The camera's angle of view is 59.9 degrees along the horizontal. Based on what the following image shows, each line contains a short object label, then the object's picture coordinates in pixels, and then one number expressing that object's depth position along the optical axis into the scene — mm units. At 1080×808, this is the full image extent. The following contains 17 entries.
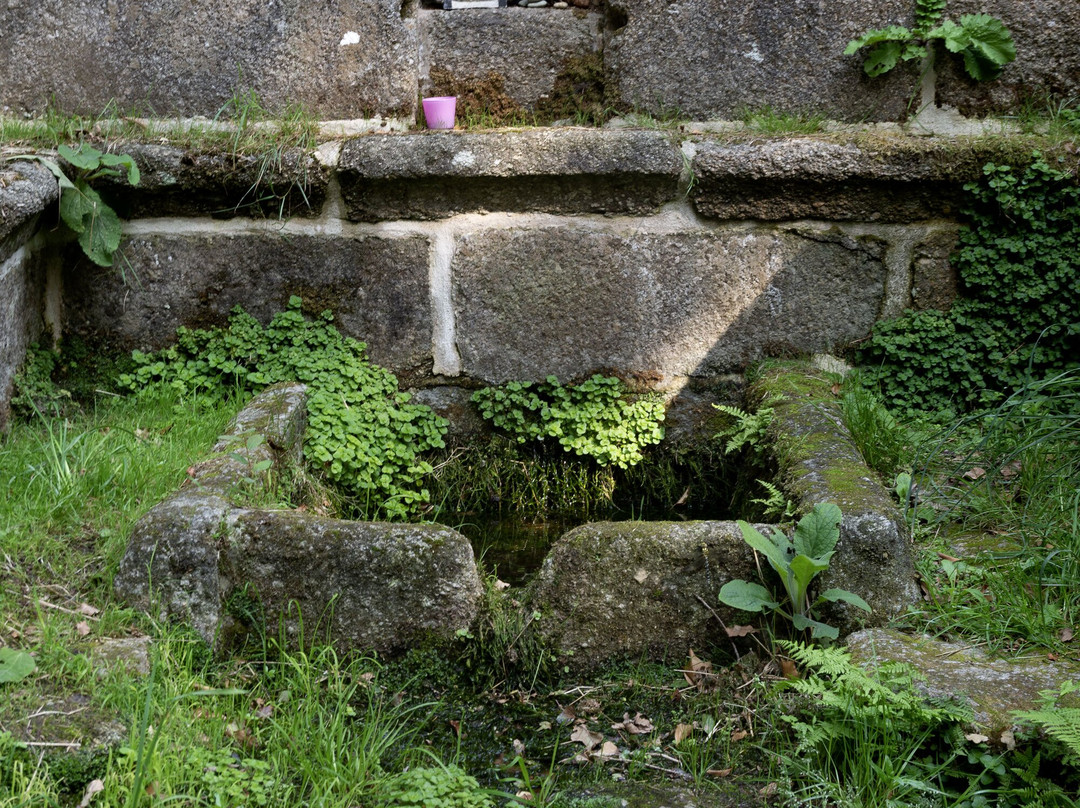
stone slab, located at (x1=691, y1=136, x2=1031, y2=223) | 3225
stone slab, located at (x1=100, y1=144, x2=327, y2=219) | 3336
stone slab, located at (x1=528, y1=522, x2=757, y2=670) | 2320
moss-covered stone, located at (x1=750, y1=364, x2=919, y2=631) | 2242
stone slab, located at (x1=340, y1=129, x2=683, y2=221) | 3270
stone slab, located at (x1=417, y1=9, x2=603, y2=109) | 3699
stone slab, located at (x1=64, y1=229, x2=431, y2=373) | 3479
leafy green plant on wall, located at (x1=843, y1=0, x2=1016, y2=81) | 3303
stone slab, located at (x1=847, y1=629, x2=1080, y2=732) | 1866
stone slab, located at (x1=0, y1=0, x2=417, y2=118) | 3473
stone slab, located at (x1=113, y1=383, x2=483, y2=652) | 2221
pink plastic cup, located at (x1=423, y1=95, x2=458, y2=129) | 3521
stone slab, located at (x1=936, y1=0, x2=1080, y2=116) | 3330
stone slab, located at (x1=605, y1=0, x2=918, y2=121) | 3416
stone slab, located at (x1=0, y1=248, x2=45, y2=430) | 3170
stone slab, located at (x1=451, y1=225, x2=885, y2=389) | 3416
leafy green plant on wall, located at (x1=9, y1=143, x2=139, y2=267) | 3219
